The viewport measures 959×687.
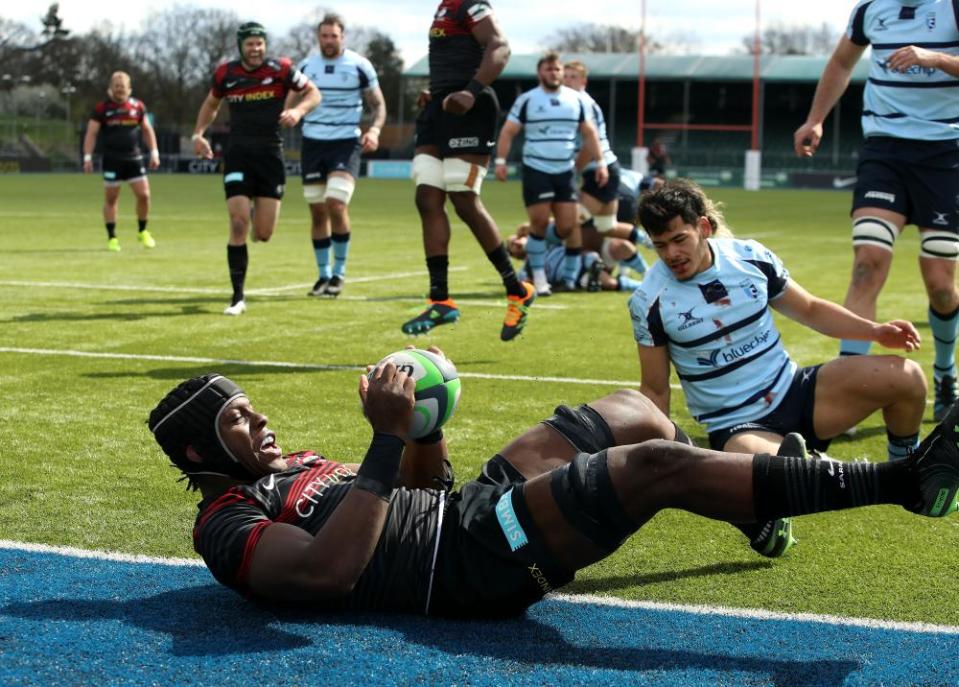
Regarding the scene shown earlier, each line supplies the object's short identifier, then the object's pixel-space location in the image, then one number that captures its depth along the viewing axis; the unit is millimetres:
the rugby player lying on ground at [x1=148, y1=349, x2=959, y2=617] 6773
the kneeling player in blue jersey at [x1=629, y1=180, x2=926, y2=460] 9586
